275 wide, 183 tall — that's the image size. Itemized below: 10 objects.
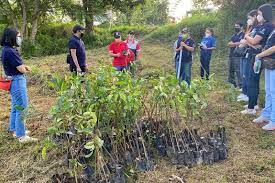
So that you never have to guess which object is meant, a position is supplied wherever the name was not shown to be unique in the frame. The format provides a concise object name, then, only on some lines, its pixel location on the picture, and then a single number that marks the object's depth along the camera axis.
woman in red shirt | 3.95
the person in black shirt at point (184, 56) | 4.07
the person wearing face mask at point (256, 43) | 2.92
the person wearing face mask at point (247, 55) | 3.29
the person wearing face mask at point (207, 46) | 4.64
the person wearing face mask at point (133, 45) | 4.76
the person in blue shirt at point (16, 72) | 2.63
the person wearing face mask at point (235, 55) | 4.07
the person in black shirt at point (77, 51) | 3.37
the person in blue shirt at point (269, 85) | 2.79
